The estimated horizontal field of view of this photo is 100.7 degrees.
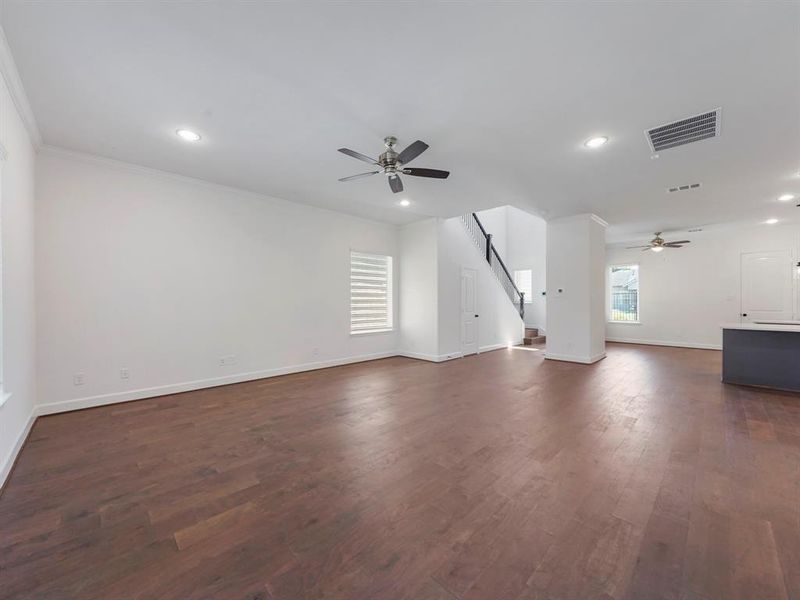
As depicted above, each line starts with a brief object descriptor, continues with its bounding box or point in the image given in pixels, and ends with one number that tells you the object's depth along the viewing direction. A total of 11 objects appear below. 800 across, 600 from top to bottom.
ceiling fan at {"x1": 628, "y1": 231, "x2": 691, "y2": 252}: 7.79
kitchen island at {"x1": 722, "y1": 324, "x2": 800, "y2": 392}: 4.68
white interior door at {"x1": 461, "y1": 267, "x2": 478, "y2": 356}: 7.48
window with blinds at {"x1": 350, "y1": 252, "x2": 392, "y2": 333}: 6.70
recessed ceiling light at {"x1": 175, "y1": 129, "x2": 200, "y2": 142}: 3.27
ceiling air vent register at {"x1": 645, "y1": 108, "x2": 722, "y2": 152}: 2.94
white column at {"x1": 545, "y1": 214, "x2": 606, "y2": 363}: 6.43
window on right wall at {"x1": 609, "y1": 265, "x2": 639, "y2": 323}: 9.53
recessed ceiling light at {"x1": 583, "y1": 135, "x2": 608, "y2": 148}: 3.33
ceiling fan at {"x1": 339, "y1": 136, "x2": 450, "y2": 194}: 3.04
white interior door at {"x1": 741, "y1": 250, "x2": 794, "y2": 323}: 7.41
